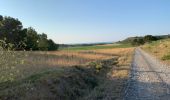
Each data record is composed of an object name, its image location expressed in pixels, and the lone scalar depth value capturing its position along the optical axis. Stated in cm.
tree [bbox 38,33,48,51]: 2939
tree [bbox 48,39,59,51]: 3113
